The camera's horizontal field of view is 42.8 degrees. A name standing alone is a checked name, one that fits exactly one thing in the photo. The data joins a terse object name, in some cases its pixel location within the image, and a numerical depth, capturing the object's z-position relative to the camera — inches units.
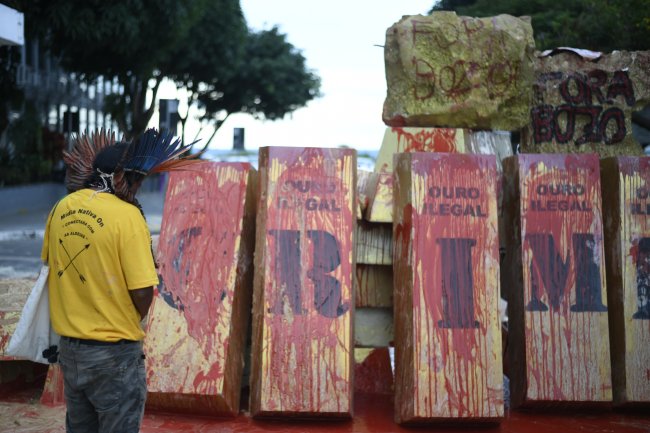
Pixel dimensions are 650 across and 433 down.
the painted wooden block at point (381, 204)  199.9
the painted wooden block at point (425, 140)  228.8
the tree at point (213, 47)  993.5
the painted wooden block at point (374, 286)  205.5
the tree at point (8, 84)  716.7
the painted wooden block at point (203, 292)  177.5
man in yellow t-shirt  123.0
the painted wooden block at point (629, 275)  190.1
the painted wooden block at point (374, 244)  203.0
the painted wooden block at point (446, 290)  176.4
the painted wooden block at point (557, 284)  187.3
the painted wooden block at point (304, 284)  177.5
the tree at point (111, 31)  644.1
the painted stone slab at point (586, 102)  240.7
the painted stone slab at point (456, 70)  230.7
